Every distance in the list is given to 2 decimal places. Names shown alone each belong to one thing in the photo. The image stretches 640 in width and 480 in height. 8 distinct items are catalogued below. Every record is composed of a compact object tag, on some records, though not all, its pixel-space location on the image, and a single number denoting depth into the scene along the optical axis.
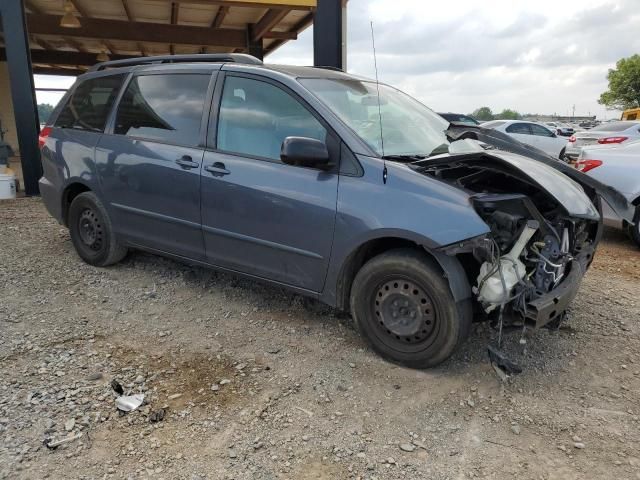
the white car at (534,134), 16.16
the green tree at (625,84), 51.69
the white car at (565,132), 30.39
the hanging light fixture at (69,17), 9.92
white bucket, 8.45
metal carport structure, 7.94
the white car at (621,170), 5.88
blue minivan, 3.00
